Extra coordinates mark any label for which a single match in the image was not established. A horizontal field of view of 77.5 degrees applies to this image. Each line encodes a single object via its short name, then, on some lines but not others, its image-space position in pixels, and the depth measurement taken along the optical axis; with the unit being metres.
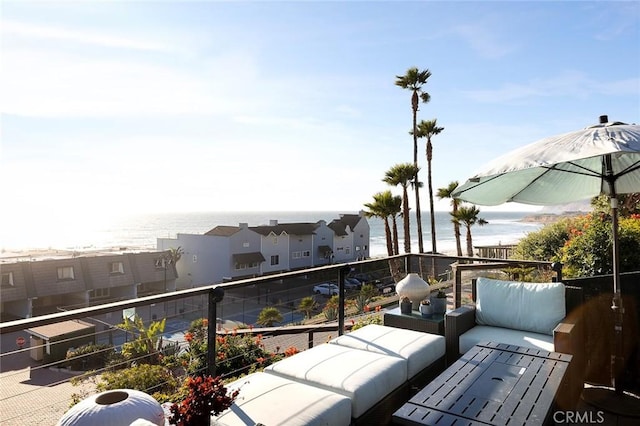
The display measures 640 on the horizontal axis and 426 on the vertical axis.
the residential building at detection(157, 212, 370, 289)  35.31
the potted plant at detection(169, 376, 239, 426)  1.42
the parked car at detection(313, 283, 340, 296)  27.95
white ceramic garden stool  1.66
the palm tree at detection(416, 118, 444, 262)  23.42
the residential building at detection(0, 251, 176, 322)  25.83
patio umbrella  2.29
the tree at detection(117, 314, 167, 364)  11.56
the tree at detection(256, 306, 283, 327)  18.91
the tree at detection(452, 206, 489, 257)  22.75
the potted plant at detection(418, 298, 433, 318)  3.75
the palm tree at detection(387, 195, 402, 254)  21.50
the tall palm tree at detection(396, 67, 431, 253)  22.02
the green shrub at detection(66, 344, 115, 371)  15.54
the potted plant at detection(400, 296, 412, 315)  3.84
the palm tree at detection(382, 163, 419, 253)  21.38
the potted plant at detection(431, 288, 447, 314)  3.78
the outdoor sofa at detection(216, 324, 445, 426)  1.92
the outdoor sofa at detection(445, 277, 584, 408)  3.20
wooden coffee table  1.69
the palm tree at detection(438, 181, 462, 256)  22.22
